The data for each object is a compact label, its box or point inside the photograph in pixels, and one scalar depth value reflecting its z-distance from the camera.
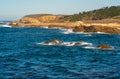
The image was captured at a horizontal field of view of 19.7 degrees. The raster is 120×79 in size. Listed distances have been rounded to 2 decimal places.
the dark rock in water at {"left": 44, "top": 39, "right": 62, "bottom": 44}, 76.57
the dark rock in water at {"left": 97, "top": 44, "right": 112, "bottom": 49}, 65.17
